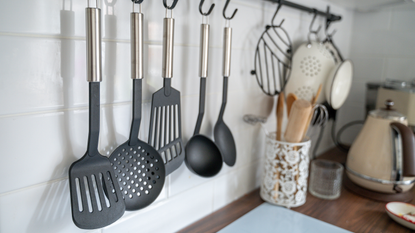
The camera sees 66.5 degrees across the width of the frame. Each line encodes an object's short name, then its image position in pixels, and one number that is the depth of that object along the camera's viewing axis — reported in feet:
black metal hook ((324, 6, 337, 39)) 3.56
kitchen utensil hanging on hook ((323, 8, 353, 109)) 3.21
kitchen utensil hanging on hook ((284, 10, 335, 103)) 3.17
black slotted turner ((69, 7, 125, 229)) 1.53
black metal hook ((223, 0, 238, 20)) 2.27
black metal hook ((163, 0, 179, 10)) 1.87
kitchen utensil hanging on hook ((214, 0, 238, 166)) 2.29
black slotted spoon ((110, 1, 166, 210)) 1.72
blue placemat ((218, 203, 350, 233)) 2.46
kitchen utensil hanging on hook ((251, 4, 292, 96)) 2.86
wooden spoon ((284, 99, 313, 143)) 2.59
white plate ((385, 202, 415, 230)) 2.55
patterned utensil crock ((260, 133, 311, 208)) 2.70
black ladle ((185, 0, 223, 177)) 2.15
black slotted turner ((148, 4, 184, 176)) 1.88
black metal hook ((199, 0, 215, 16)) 2.11
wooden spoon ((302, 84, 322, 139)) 2.71
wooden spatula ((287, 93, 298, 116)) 2.93
